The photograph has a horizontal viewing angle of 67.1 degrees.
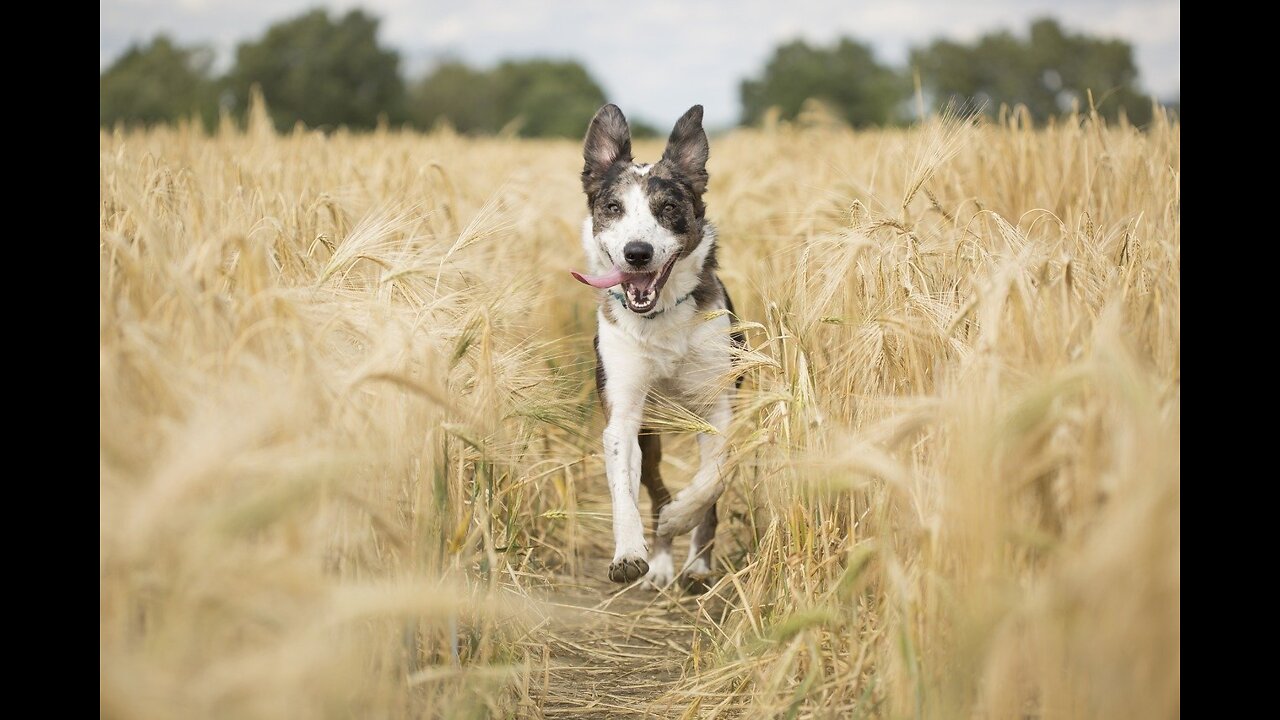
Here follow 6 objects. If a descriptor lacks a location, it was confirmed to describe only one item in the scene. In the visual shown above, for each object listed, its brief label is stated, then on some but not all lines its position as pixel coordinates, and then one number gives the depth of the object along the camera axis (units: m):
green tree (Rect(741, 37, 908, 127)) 59.00
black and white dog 4.23
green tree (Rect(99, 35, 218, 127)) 48.72
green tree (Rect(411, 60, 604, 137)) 65.81
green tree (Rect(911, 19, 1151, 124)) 50.06
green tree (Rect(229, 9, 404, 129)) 55.00
